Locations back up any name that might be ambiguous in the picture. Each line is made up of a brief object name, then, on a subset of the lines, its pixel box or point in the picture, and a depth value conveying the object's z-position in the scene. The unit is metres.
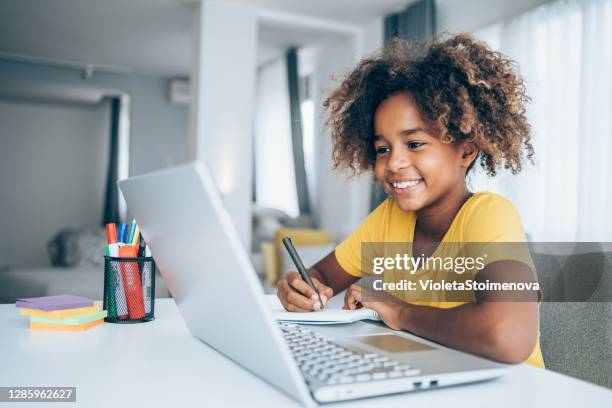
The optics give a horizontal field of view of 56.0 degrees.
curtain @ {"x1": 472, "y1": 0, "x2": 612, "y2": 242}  3.34
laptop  0.54
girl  1.05
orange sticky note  0.92
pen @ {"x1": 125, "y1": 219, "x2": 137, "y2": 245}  1.02
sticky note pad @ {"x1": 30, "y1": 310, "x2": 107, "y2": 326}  0.91
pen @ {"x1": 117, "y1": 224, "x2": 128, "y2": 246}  1.04
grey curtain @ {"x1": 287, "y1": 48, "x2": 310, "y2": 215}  6.17
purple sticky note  0.93
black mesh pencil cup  1.00
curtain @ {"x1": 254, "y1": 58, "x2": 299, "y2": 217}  6.47
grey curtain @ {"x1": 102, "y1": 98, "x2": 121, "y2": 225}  7.82
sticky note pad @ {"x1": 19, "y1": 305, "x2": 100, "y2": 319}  0.91
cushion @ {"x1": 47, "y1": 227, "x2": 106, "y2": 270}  3.85
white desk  0.58
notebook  0.90
